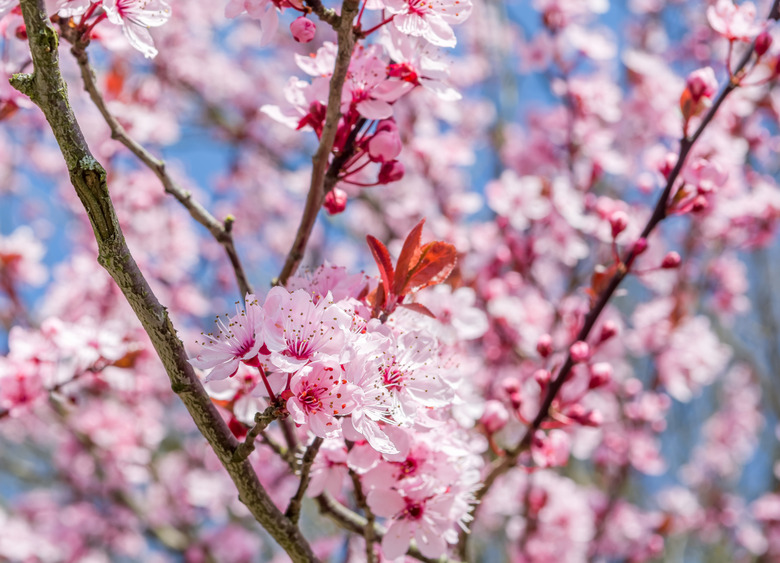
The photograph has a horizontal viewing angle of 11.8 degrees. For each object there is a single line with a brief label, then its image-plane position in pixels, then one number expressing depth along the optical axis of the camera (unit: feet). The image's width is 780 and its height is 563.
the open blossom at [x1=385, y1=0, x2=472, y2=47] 3.34
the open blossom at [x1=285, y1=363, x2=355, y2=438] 3.23
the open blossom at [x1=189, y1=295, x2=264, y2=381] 3.25
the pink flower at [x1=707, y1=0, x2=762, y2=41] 3.59
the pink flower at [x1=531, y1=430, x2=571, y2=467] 3.55
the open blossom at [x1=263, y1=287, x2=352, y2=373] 3.24
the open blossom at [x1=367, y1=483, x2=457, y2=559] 3.37
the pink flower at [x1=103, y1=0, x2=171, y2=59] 3.37
